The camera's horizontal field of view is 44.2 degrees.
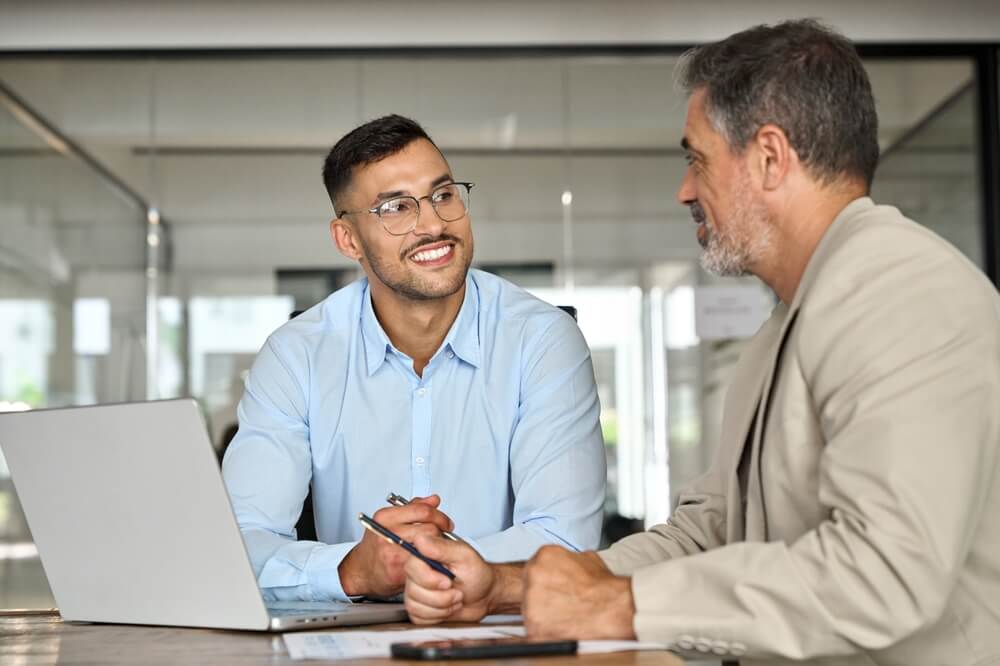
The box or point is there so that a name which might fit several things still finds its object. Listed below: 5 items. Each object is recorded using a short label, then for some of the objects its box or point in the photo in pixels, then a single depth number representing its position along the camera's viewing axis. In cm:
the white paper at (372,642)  132
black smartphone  127
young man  217
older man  132
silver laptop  146
